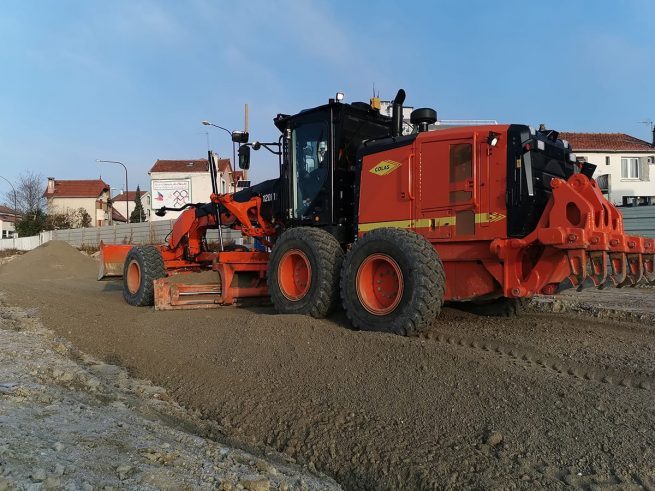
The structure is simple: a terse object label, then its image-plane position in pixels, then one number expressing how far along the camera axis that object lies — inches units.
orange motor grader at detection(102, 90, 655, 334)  220.2
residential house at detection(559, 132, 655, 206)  1274.6
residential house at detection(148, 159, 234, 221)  1800.0
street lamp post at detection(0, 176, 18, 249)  2338.8
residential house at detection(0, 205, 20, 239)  2952.5
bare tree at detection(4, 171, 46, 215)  2338.8
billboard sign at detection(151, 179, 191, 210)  1795.0
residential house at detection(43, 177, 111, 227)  2640.3
